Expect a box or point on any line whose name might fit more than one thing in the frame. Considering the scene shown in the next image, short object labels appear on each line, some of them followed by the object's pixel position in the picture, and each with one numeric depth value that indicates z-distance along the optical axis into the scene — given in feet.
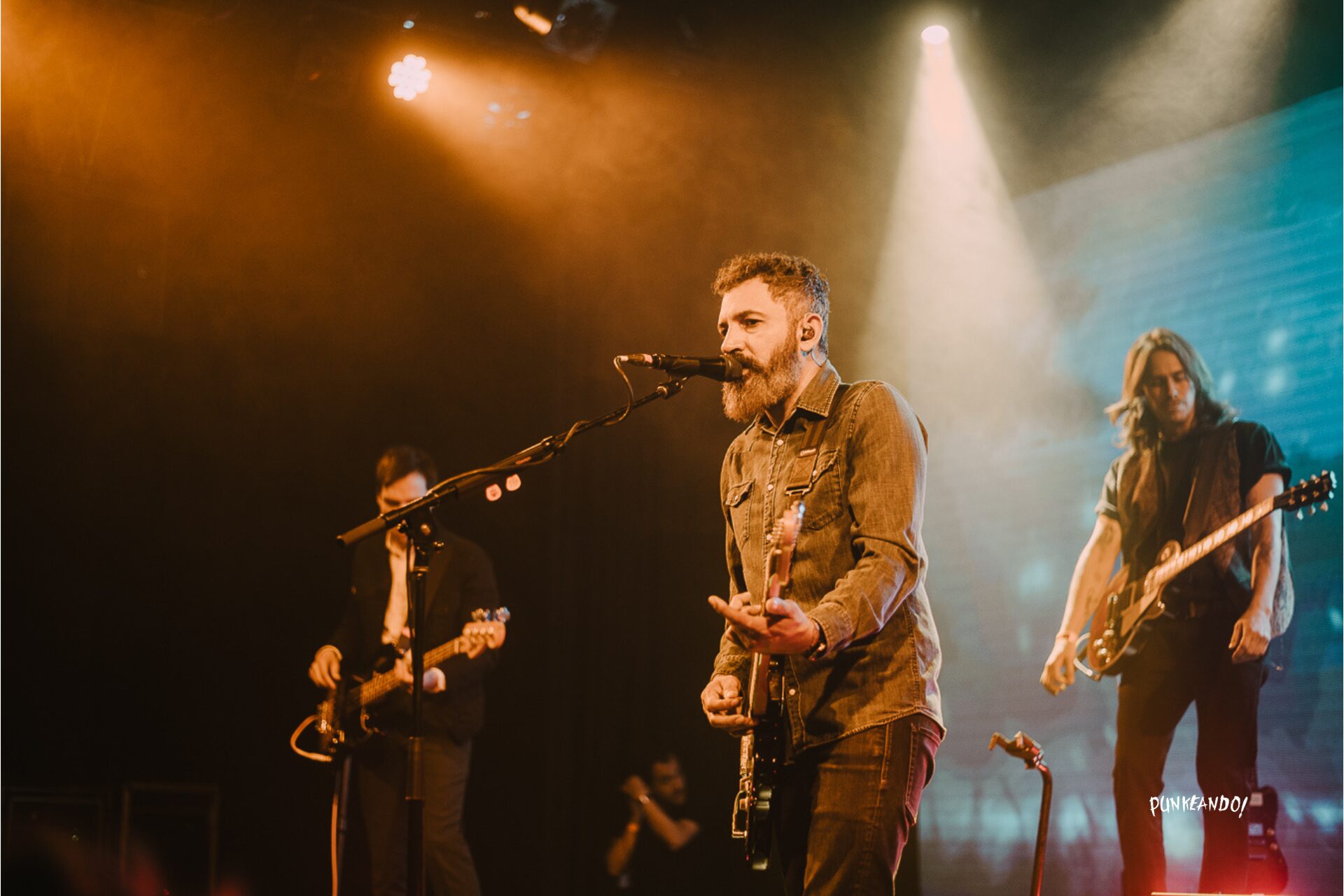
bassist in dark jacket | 15.92
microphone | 9.12
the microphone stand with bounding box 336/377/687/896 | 9.68
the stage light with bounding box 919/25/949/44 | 20.65
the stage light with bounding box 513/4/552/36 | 19.63
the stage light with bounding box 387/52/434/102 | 19.57
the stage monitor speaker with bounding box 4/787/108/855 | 15.43
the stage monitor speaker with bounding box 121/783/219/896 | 16.33
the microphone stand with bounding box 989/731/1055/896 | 14.75
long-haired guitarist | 14.92
